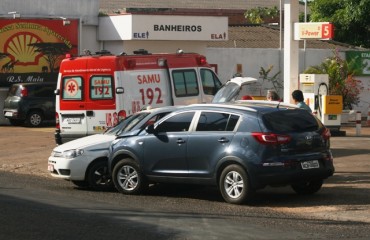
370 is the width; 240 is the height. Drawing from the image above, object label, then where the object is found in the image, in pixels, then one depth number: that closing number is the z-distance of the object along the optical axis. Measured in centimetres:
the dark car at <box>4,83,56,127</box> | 3222
